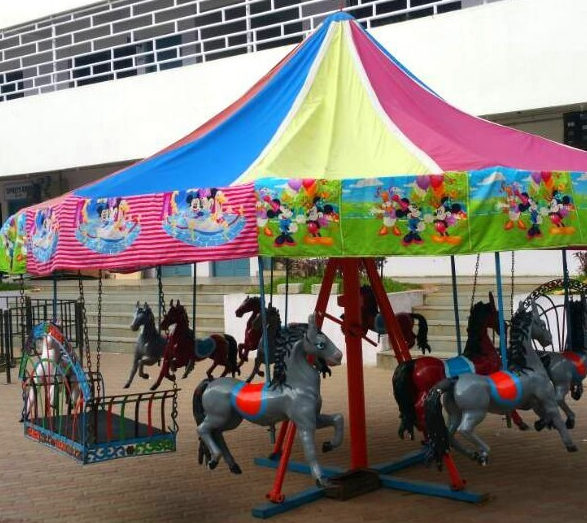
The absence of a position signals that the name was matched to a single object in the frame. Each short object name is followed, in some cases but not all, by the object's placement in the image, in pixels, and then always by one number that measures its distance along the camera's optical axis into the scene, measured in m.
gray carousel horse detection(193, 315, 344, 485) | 6.05
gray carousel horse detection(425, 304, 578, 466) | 6.04
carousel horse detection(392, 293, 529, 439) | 6.40
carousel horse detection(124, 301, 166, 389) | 9.12
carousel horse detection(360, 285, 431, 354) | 8.17
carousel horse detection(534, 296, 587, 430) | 6.84
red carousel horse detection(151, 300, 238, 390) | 8.48
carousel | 5.31
